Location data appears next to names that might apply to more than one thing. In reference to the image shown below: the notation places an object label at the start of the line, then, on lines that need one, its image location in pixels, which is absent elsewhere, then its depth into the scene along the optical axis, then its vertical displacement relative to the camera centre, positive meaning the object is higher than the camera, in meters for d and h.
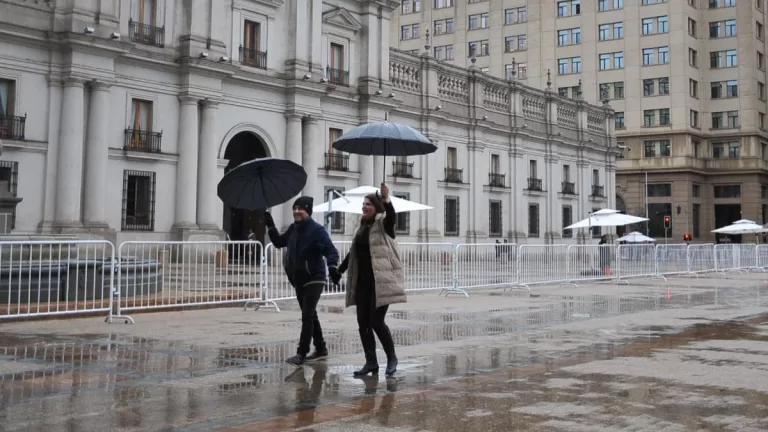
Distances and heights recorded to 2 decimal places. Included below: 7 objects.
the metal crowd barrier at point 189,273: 12.44 -0.13
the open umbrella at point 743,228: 39.28 +2.11
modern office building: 68.62 +17.51
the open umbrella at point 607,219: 30.48 +1.99
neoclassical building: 25.72 +6.26
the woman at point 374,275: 7.71 -0.08
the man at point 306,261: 8.61 +0.06
